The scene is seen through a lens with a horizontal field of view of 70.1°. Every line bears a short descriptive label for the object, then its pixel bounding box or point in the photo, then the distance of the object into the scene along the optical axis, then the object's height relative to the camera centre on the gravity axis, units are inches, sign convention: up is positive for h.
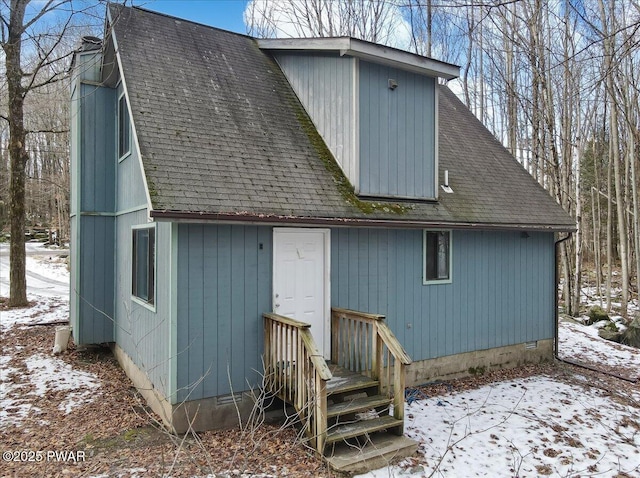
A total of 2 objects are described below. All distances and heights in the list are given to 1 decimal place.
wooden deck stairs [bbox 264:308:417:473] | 192.7 -71.7
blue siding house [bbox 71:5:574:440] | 223.6 +13.9
